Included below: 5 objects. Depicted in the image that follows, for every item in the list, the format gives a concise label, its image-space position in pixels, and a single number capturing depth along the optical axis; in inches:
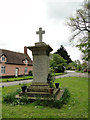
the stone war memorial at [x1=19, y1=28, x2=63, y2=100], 263.3
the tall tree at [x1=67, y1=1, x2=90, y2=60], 714.9
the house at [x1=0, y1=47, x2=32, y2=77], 983.0
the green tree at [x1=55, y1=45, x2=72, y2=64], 2478.1
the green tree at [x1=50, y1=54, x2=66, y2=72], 1768.0
